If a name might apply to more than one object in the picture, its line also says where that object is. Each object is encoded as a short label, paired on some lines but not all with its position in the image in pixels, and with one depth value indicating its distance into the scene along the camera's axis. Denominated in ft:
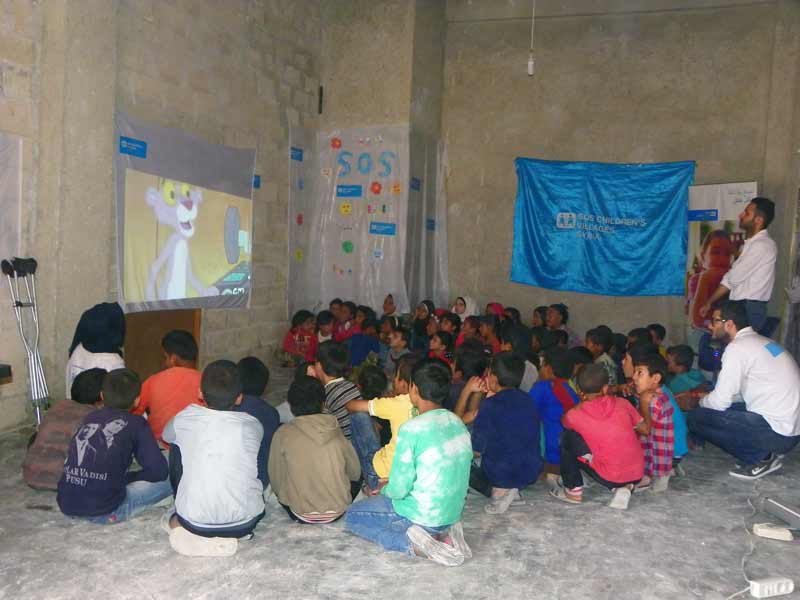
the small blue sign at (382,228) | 24.31
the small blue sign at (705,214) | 23.24
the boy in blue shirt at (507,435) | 10.67
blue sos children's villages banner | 23.93
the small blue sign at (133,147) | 16.20
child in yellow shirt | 10.09
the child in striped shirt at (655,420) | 11.78
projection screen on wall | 16.53
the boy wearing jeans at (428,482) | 8.67
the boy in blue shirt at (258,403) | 10.23
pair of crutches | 13.44
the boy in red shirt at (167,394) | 11.40
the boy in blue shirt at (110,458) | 9.00
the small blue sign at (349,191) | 24.61
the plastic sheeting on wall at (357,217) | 24.18
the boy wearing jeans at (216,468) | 8.59
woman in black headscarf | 13.05
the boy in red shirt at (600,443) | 10.77
